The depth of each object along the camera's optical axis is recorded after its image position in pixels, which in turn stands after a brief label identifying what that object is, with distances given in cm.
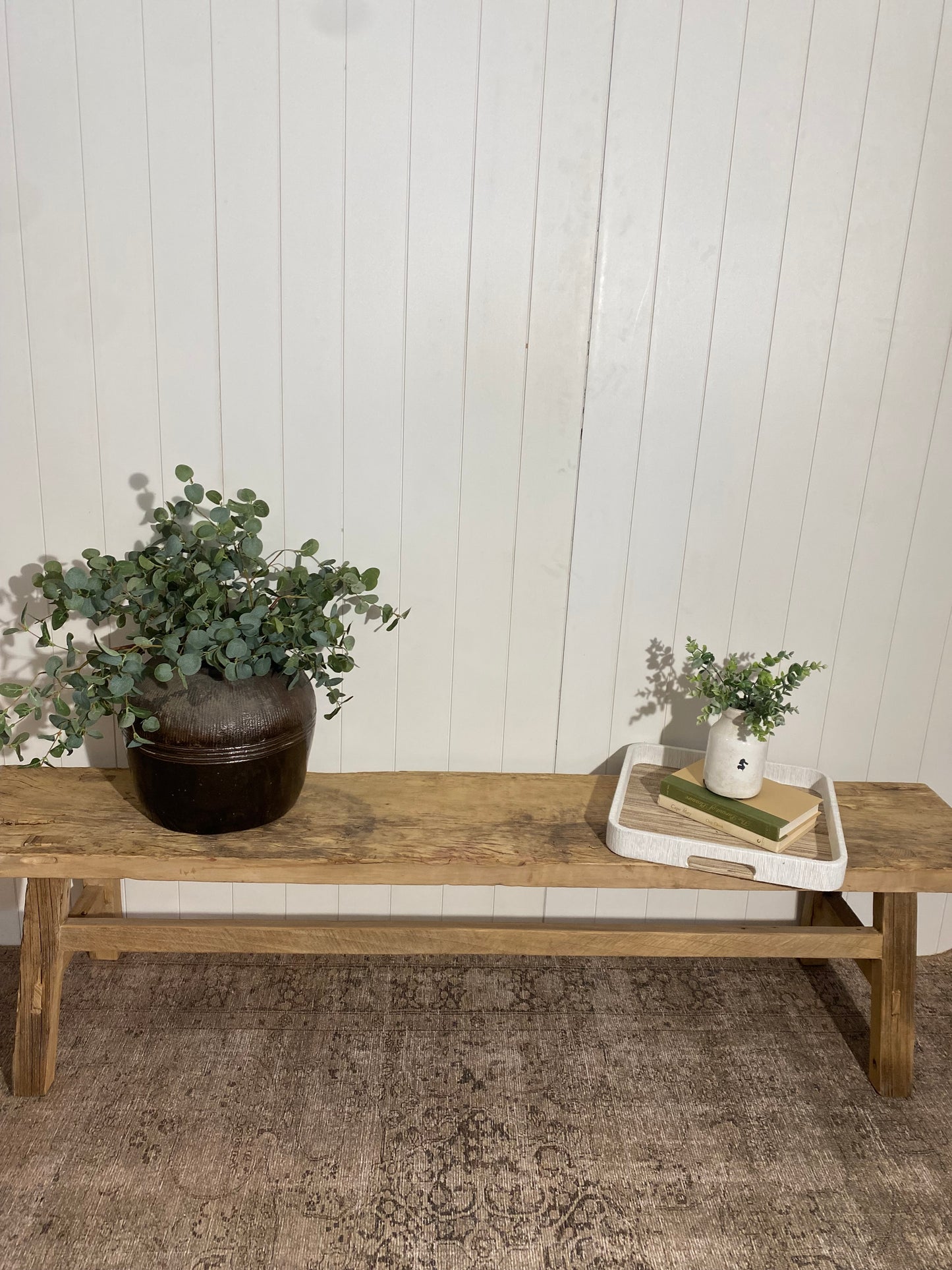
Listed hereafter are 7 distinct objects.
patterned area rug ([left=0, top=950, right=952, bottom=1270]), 147
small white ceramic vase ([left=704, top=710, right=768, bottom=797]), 175
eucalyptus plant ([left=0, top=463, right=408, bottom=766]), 158
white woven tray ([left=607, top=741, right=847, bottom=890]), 165
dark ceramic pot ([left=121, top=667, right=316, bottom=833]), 163
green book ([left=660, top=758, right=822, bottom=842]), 169
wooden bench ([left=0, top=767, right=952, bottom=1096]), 166
